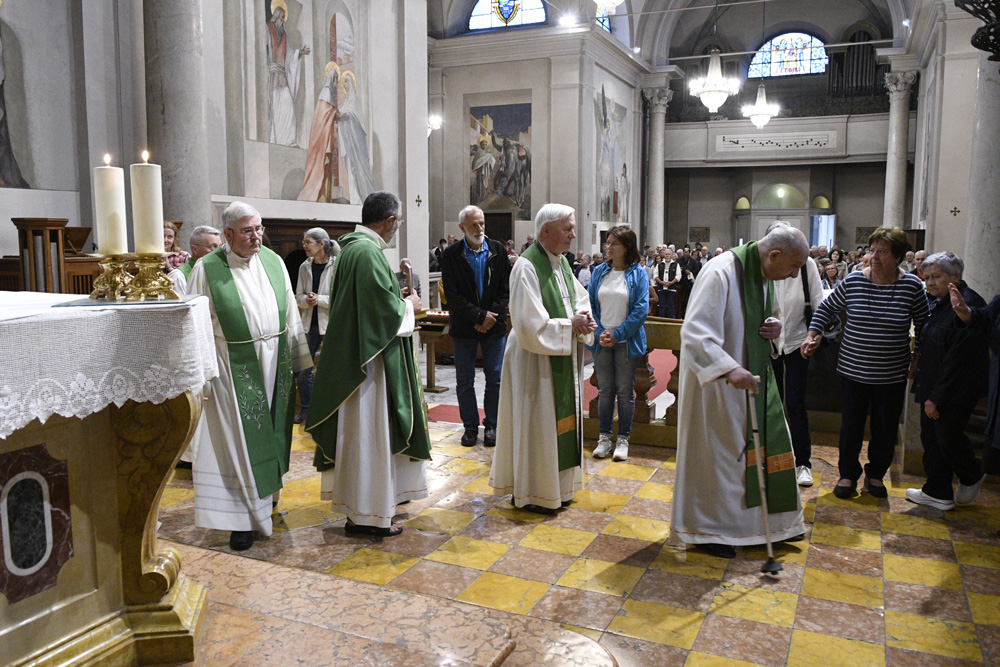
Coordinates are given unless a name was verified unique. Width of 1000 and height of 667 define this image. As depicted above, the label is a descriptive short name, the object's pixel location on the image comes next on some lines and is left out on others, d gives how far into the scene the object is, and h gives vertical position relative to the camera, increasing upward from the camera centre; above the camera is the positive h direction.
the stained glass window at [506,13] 18.50 +5.44
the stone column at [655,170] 23.12 +2.29
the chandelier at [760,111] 19.37 +3.35
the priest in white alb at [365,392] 3.96 -0.71
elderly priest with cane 3.72 -0.80
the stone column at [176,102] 6.99 +1.28
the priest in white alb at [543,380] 4.32 -0.71
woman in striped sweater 4.45 -0.54
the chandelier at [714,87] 16.56 +3.45
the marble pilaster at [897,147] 19.42 +2.55
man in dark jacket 5.82 -0.42
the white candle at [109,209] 2.21 +0.11
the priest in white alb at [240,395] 3.86 -0.72
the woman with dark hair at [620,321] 5.41 -0.49
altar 1.96 -0.60
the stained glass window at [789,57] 24.38 +5.87
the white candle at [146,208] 2.24 +0.11
